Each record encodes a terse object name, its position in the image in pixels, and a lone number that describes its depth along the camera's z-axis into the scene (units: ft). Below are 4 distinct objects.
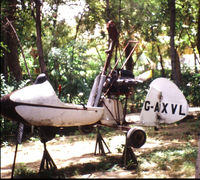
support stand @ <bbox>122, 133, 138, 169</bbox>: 16.49
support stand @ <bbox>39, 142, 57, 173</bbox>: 15.47
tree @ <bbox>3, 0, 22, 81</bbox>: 34.94
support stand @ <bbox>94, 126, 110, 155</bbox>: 20.92
